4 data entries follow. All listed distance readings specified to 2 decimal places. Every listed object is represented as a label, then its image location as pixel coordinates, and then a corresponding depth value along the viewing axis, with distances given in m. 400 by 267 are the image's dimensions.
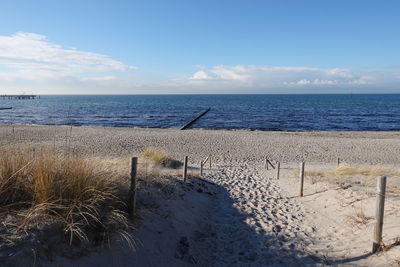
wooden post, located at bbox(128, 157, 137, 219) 4.80
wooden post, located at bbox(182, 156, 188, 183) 9.35
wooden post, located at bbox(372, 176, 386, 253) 4.95
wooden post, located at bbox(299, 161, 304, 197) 9.39
